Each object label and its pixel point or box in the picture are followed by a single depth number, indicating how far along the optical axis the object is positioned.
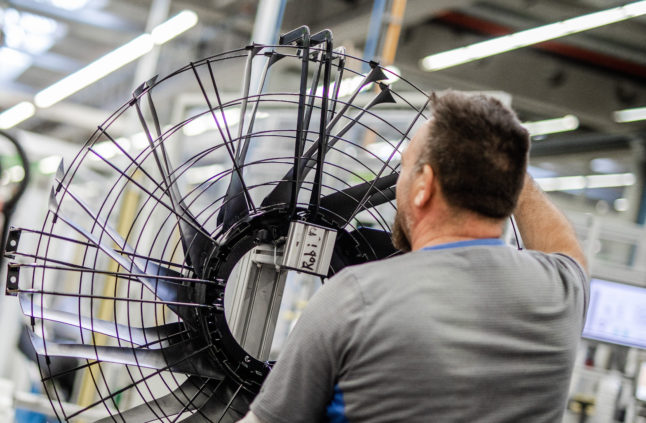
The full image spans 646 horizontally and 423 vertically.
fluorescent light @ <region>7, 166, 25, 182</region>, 6.86
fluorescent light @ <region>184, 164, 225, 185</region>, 9.59
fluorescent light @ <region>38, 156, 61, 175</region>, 9.91
